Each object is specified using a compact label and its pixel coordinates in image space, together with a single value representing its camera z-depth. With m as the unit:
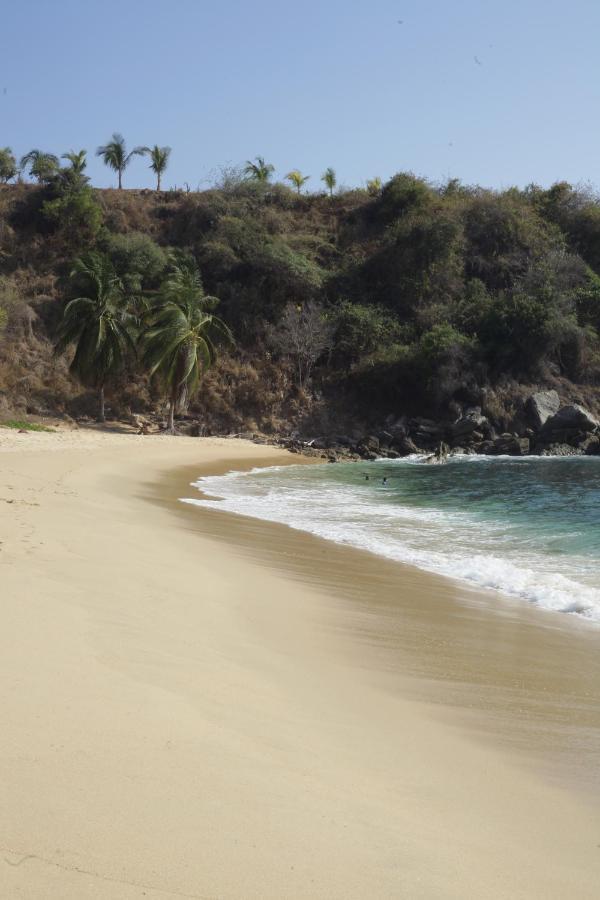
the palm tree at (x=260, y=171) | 49.51
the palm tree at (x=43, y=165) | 44.47
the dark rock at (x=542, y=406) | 34.31
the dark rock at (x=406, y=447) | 32.34
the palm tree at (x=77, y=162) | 43.94
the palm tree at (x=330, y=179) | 50.75
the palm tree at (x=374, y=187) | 49.16
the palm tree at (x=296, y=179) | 52.22
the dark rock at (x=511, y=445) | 32.03
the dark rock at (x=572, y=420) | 32.75
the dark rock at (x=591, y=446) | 31.86
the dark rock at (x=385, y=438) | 33.16
